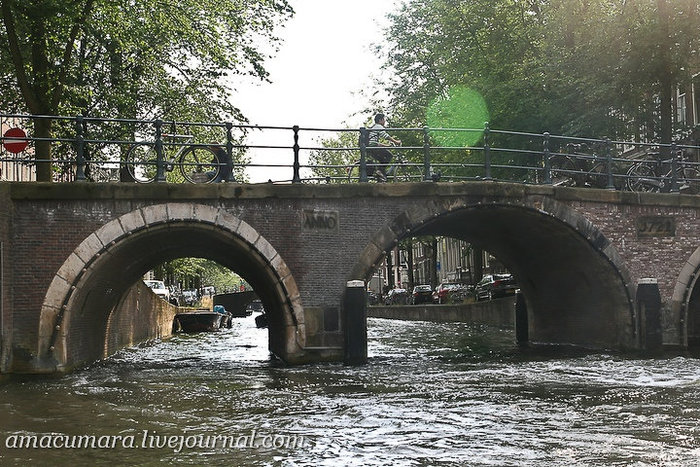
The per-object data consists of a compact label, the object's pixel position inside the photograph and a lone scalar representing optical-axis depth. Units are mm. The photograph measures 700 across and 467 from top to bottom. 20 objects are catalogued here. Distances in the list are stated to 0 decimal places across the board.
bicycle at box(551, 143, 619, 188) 20031
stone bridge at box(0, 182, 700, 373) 15000
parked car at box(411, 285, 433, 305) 50562
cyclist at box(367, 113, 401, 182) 17203
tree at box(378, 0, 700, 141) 23156
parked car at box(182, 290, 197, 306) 57634
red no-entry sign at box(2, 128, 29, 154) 15539
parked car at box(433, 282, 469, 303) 42438
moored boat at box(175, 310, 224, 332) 35281
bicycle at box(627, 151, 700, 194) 19438
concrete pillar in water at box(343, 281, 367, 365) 16141
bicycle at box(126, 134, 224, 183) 15602
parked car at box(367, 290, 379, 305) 62050
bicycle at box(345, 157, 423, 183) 16781
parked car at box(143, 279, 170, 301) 40919
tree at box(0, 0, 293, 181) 18500
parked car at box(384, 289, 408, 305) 55500
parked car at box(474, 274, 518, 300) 34781
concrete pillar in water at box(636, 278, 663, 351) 18062
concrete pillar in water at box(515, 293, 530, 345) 22859
